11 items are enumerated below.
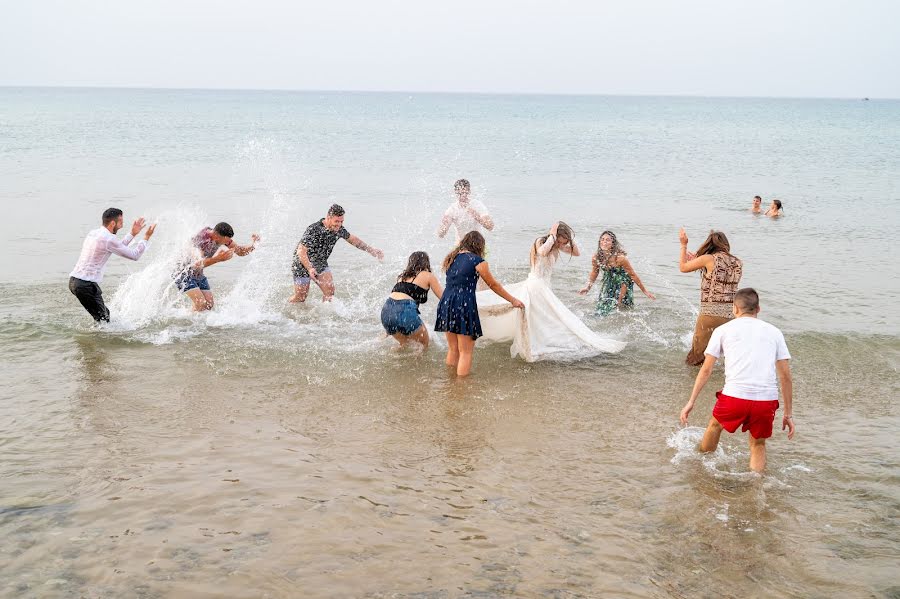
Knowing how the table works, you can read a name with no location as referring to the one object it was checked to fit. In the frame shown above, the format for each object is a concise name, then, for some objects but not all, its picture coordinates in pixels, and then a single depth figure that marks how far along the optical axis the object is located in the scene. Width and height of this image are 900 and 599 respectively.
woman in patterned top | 7.84
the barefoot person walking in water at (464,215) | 10.20
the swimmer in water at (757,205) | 21.27
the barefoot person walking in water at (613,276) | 10.05
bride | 8.54
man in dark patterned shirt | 10.14
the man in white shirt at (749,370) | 5.36
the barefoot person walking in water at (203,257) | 9.68
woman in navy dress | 7.80
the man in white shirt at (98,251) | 8.77
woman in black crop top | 8.41
